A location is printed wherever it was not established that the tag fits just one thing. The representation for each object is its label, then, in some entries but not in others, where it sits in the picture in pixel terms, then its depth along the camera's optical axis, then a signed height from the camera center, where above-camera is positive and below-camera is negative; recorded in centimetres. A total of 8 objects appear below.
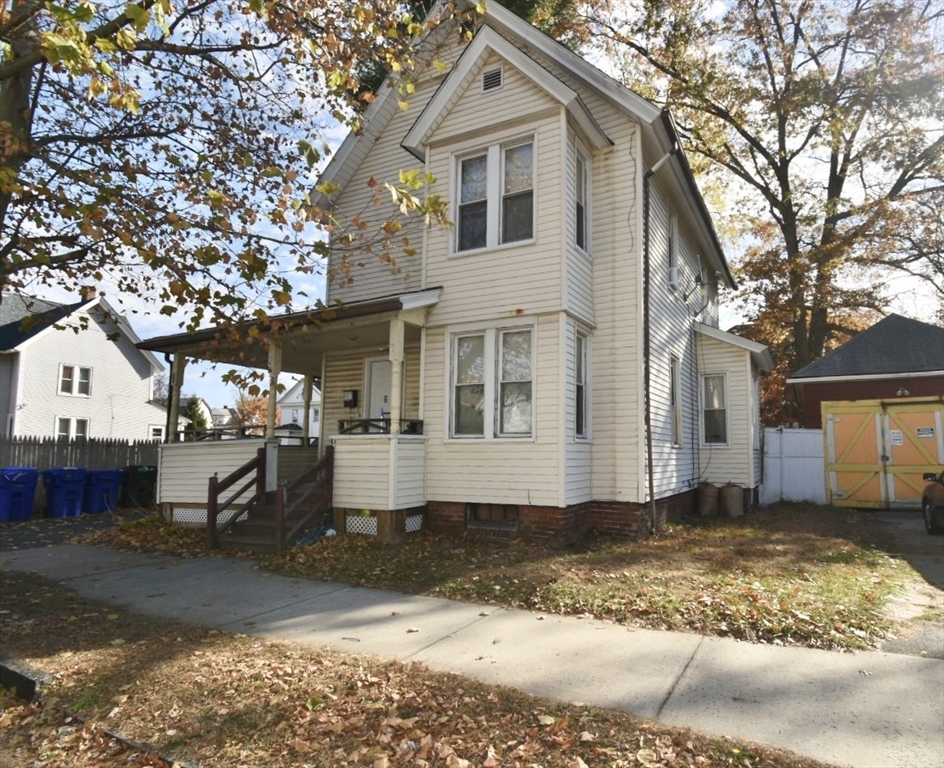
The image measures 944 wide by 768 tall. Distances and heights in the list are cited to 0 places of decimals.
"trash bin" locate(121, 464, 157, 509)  1834 -140
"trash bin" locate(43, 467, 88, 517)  1662 -143
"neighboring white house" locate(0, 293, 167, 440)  2580 +238
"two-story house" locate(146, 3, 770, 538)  985 +196
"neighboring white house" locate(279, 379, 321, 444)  5822 +298
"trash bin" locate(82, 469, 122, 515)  1753 -149
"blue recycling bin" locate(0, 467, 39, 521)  1555 -138
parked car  1140 -100
